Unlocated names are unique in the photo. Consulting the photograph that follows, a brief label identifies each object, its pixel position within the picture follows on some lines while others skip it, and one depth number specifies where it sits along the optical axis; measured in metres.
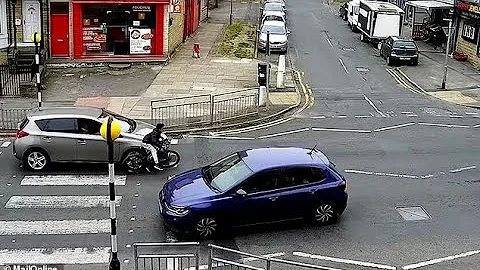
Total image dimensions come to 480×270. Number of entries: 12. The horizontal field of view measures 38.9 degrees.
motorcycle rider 17.41
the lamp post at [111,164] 10.49
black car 36.53
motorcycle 17.34
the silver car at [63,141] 17.12
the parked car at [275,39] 38.59
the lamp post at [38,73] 21.48
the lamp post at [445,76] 30.84
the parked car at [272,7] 51.17
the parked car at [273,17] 44.50
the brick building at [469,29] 37.12
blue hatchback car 13.42
